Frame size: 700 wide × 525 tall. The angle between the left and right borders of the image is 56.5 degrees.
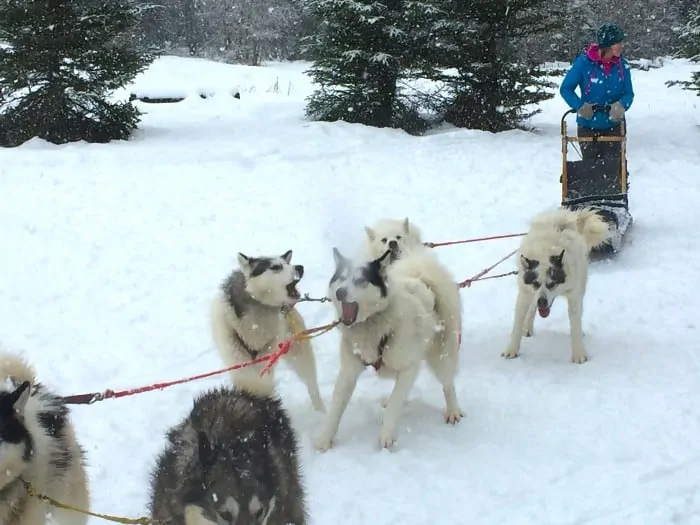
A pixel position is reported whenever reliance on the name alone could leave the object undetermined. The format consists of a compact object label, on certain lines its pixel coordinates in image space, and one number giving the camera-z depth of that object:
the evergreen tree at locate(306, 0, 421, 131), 12.51
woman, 7.18
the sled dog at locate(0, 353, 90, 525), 2.36
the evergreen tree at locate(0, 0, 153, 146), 11.14
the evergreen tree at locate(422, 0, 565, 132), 12.94
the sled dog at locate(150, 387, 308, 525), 2.38
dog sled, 7.38
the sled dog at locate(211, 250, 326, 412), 4.27
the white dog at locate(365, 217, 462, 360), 4.40
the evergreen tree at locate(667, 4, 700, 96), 11.69
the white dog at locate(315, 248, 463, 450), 3.91
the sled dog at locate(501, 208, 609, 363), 5.10
